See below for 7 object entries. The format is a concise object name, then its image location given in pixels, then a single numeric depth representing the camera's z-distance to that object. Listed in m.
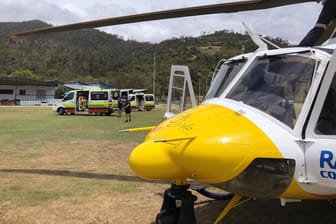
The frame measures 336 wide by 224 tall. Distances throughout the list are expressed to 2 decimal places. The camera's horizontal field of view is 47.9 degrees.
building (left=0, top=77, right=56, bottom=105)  67.38
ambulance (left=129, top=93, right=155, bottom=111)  39.48
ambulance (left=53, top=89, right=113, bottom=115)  32.28
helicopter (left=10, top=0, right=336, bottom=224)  3.46
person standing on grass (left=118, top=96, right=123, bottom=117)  30.01
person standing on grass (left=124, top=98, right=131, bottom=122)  23.28
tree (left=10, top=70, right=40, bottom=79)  105.29
